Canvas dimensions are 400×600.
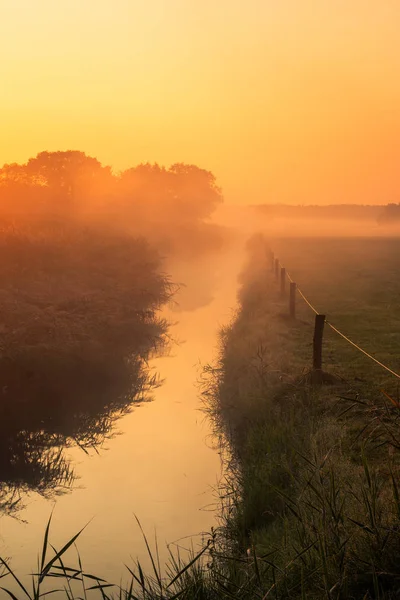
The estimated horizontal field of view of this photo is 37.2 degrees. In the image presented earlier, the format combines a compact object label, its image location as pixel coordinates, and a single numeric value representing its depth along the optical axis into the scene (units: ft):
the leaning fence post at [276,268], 105.55
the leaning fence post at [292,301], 66.99
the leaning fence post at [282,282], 83.61
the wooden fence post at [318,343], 41.65
